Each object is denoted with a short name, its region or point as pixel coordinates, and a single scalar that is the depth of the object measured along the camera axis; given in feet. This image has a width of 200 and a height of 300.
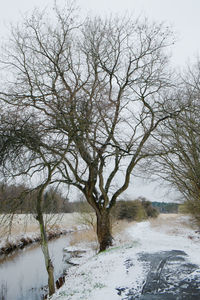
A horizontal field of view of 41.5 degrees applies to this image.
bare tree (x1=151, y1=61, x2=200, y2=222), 36.70
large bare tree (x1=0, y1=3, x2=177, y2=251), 35.78
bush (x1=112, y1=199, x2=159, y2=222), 122.43
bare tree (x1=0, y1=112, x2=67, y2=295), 23.77
